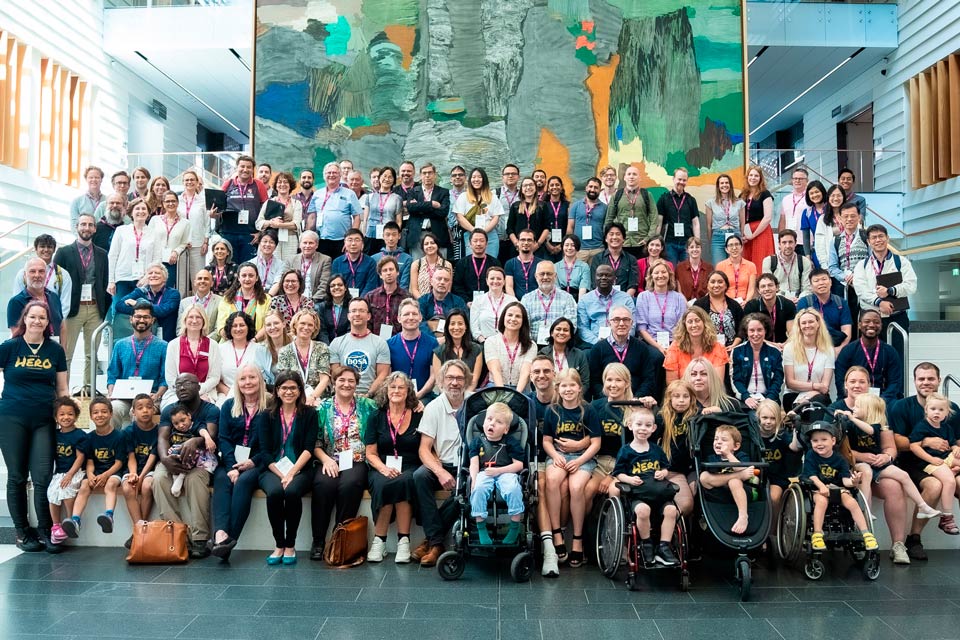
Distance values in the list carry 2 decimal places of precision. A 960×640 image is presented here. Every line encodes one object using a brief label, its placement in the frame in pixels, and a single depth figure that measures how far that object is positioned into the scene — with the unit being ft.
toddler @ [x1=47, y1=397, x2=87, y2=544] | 19.62
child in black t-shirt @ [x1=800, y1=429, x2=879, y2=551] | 17.58
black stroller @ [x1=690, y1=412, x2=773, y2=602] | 16.48
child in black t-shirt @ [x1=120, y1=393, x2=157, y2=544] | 19.60
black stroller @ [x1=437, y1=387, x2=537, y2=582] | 17.10
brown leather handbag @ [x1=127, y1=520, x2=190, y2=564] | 18.26
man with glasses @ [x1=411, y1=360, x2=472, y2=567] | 18.49
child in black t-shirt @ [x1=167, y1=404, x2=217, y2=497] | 19.63
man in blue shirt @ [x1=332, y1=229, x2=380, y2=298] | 27.61
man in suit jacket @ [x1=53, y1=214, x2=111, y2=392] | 26.91
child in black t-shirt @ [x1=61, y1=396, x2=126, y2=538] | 19.72
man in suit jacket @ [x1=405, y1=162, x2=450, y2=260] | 29.94
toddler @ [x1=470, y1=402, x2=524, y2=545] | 17.08
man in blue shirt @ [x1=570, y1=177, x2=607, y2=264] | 30.60
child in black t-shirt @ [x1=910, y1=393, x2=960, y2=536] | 19.07
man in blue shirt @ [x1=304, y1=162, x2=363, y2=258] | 30.30
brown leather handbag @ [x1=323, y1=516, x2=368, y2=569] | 18.19
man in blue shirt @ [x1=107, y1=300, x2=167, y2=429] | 22.26
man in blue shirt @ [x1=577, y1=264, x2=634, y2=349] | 24.93
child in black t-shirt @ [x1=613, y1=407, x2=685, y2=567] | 16.75
